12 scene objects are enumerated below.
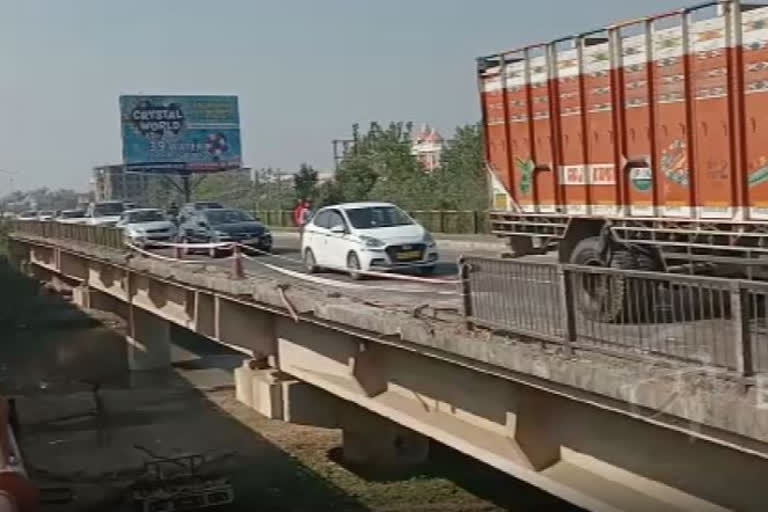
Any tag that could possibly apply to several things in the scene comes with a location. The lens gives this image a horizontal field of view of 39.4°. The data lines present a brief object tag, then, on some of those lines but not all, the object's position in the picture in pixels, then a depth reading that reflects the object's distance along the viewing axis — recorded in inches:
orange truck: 346.3
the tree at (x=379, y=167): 2358.5
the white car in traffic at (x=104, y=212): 1766.7
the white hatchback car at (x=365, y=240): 748.0
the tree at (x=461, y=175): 1794.8
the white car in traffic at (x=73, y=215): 1899.6
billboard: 2247.8
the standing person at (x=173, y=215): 1390.3
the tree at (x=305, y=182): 2608.3
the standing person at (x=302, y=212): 1308.2
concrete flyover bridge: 278.4
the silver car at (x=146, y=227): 1322.6
